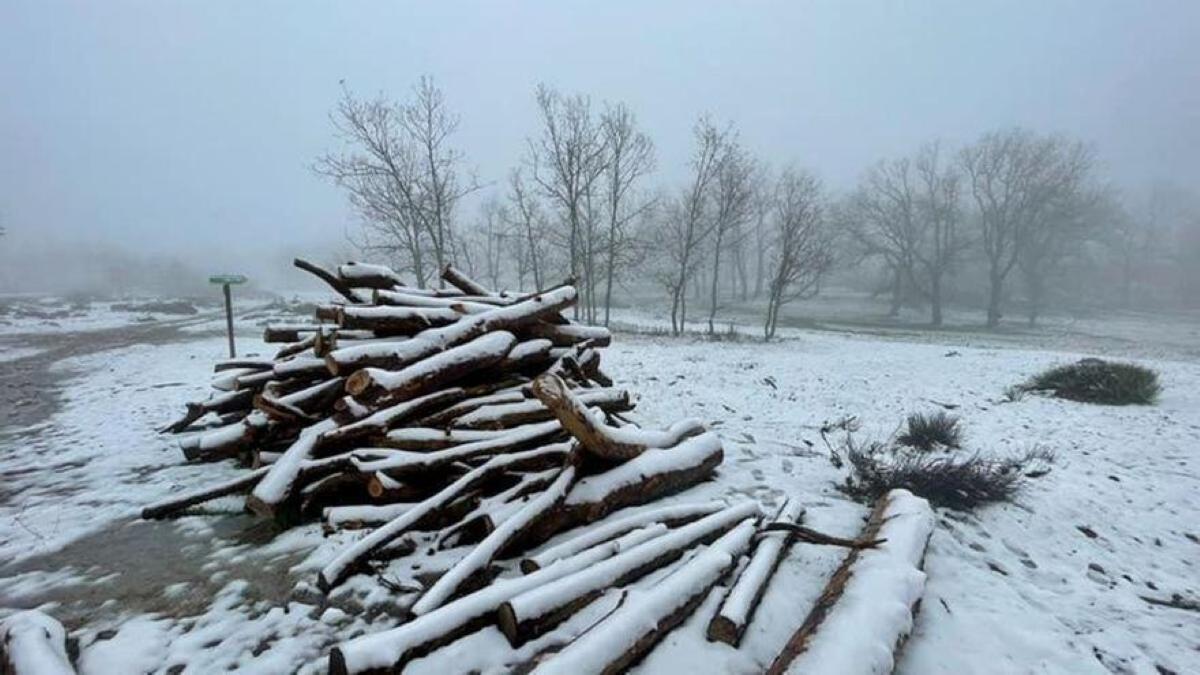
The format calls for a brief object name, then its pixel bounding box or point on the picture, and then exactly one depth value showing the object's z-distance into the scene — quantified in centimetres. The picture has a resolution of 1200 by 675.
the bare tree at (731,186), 2439
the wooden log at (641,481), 402
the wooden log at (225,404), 674
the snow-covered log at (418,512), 347
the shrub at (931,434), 711
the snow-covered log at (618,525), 334
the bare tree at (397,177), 2094
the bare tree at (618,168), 2461
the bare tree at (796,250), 2184
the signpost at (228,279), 1076
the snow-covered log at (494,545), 304
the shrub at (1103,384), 985
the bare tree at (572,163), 2406
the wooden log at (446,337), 525
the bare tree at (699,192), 2436
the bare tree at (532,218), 2905
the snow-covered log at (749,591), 282
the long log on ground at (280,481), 436
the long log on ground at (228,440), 570
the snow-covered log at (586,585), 274
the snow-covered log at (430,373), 489
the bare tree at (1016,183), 3738
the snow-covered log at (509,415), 508
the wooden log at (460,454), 438
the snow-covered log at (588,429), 394
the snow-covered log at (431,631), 235
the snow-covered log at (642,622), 242
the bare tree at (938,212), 3947
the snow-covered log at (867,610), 255
